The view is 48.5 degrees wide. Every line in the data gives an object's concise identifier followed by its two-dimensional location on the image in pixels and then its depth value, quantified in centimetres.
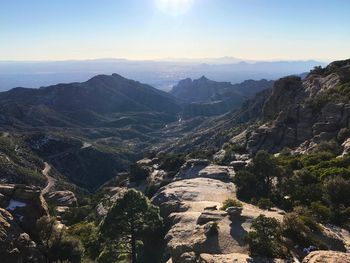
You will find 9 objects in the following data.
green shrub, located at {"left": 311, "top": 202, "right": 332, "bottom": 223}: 3972
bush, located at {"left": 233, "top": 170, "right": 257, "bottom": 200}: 5497
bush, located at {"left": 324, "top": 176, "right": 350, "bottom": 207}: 4329
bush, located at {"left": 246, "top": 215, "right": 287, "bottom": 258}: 2759
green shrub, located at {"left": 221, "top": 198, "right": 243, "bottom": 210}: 4481
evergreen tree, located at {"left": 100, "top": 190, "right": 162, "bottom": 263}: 3978
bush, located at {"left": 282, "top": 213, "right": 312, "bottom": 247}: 2977
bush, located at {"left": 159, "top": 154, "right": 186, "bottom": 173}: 9509
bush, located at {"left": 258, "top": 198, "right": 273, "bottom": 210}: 4625
